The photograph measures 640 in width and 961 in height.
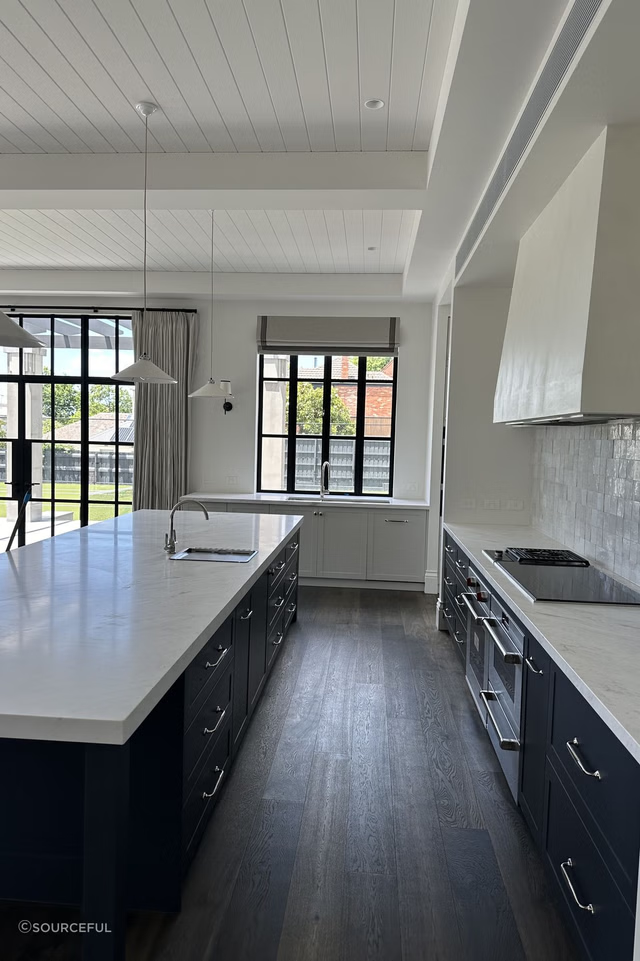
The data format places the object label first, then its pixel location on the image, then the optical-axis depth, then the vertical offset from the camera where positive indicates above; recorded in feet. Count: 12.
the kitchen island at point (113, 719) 4.39 -2.44
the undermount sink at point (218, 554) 9.99 -1.86
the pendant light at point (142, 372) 10.46 +1.14
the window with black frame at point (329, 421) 21.53 +0.86
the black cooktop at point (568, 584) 7.88 -1.81
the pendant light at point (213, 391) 15.01 +1.25
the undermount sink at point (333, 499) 20.03 -1.75
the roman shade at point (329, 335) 20.58 +3.64
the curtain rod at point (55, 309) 21.34 +4.44
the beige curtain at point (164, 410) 20.90 +1.02
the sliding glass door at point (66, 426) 21.83 +0.44
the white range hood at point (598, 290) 6.83 +1.85
